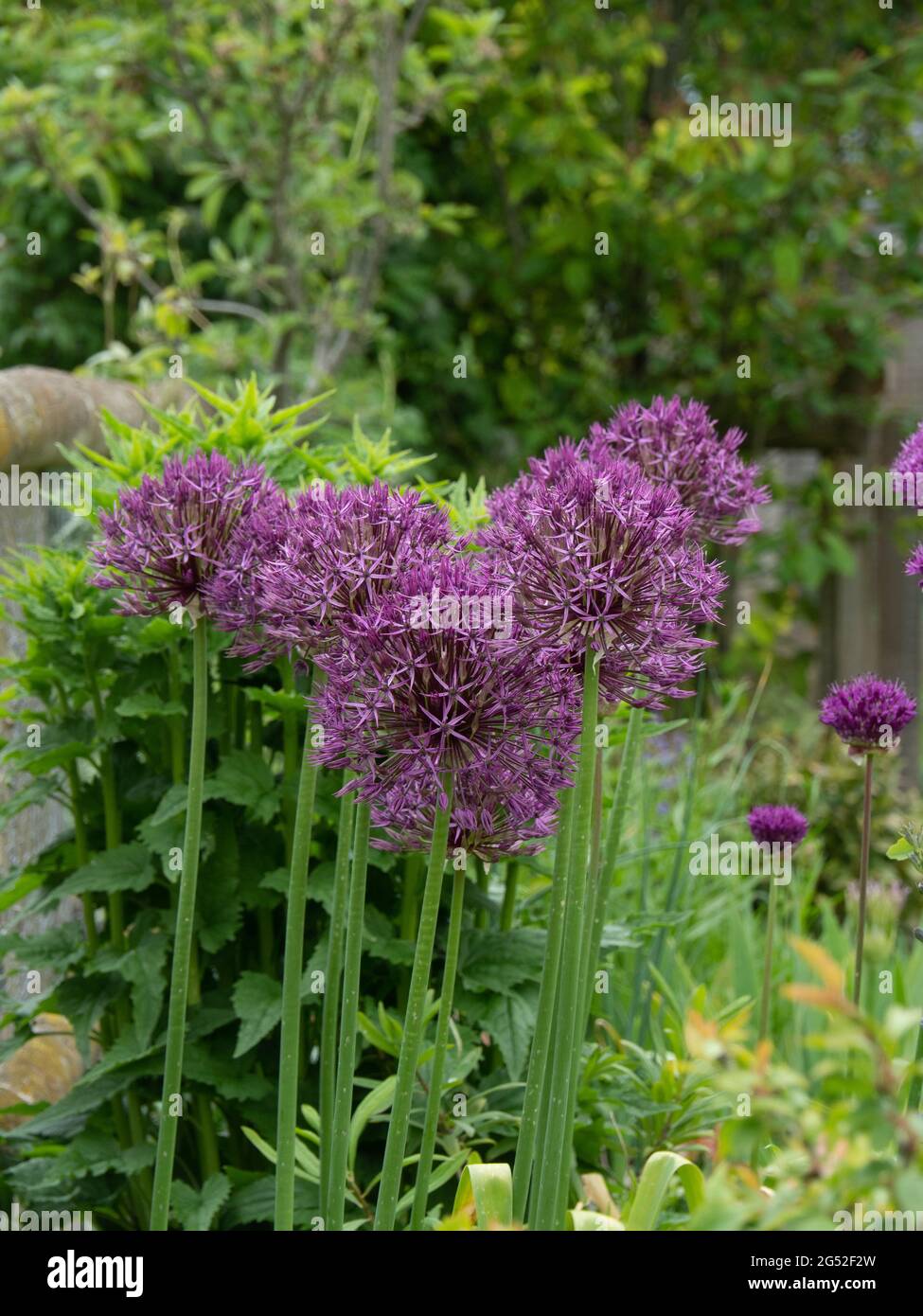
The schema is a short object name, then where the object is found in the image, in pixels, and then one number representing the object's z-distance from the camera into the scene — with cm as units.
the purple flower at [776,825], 210
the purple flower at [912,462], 188
